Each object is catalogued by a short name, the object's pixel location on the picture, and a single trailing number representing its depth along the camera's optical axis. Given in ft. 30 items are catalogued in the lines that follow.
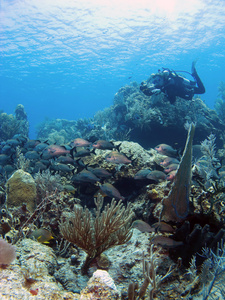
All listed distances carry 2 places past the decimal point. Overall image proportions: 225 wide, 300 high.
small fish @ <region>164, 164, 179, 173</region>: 17.22
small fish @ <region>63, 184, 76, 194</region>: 16.99
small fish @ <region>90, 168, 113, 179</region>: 17.07
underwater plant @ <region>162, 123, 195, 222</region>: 9.46
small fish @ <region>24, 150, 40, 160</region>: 23.77
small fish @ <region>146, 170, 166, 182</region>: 15.69
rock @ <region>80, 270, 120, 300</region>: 6.02
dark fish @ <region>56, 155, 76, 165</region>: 18.85
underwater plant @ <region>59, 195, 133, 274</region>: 8.77
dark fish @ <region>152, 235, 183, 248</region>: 8.75
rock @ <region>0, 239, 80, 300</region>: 5.62
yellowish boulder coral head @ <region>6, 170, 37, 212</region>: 14.05
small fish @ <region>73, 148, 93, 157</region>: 19.73
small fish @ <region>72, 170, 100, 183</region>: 16.26
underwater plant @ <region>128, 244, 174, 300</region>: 6.51
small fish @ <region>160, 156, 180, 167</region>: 18.79
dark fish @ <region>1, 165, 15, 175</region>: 23.75
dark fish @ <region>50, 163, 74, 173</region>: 18.90
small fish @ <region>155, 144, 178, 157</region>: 20.18
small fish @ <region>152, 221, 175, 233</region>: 9.55
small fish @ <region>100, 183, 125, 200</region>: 14.21
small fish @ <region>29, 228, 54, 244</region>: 10.91
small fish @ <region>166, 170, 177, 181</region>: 14.57
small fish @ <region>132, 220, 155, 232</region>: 11.69
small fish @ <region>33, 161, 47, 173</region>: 20.93
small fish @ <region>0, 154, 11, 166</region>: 24.53
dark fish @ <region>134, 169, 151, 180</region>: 16.55
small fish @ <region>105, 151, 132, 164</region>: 17.04
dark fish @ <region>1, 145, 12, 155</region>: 27.47
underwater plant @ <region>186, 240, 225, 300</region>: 7.40
